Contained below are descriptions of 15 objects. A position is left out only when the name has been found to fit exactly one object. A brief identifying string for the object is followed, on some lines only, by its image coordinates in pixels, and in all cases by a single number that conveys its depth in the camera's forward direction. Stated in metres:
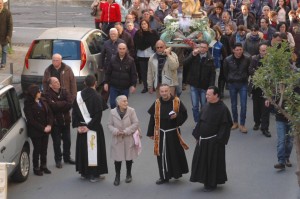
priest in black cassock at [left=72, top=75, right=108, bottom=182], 11.59
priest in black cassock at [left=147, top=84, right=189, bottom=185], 11.44
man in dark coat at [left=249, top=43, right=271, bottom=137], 14.26
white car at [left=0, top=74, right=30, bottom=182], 10.73
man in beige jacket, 14.80
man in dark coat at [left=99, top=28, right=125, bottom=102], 16.47
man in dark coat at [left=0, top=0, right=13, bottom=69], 19.52
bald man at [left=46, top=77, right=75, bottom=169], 12.12
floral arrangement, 16.73
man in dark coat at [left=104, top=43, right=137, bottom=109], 14.82
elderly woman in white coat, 11.33
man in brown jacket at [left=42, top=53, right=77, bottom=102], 13.35
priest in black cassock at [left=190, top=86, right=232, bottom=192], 11.10
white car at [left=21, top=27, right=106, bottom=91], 16.17
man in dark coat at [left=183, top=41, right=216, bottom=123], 14.59
